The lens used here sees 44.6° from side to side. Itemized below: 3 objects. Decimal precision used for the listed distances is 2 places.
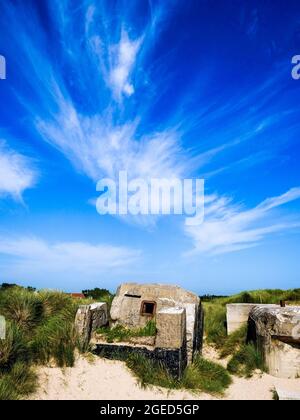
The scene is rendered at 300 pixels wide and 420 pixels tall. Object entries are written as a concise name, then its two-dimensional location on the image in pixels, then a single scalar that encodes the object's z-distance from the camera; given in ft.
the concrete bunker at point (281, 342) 26.63
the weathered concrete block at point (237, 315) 38.19
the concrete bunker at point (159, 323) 24.84
